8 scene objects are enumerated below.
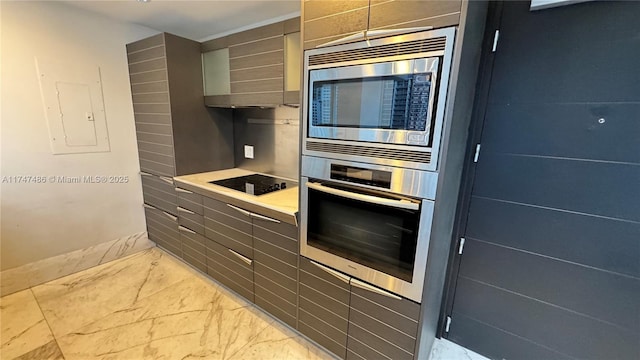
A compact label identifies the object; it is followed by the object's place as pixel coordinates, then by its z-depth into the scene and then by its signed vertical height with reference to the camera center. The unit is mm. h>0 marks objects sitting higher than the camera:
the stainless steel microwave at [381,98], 1084 +122
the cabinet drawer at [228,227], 1983 -818
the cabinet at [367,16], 1033 +462
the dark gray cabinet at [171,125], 2328 -62
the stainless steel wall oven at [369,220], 1203 -474
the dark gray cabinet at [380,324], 1328 -1017
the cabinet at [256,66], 1891 +415
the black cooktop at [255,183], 2133 -531
